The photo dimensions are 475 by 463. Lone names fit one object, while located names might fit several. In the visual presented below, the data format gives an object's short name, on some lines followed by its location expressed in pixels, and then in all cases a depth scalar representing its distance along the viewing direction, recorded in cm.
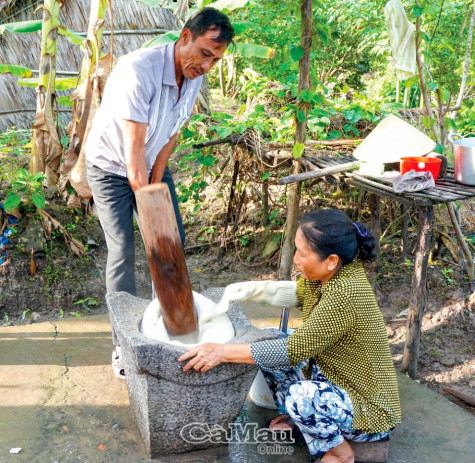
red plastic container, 316
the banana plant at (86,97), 407
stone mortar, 211
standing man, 246
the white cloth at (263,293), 243
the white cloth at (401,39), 357
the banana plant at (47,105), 437
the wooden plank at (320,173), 339
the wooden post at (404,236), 450
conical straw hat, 350
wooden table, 295
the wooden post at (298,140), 362
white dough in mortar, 237
